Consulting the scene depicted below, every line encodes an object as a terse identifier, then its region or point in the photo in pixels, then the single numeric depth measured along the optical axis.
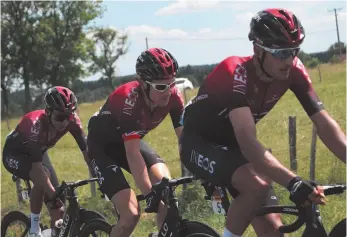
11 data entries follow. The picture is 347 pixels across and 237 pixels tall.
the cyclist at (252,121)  3.18
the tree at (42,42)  52.31
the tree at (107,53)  68.44
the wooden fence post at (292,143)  8.48
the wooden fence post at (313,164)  7.67
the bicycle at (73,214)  5.43
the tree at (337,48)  55.66
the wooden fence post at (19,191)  10.82
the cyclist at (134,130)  4.37
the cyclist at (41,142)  5.80
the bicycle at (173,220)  4.07
